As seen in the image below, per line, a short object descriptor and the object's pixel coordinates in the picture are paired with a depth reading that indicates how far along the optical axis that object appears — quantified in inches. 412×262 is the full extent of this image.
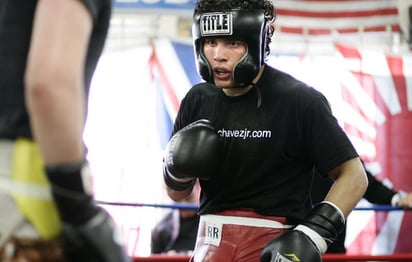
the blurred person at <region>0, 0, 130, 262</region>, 74.2
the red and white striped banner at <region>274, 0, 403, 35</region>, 333.6
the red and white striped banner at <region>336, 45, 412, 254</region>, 311.8
